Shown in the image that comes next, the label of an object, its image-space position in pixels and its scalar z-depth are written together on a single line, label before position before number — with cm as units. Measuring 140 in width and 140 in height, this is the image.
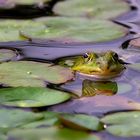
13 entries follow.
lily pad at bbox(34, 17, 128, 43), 666
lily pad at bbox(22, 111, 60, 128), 432
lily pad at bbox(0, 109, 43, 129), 434
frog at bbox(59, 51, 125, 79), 568
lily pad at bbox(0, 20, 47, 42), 670
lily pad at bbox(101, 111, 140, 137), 421
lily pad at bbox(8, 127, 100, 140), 409
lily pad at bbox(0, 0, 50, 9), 847
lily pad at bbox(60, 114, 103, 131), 431
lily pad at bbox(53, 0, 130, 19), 786
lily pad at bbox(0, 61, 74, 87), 532
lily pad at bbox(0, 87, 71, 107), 480
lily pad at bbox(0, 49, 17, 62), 599
